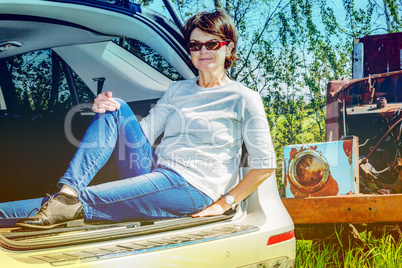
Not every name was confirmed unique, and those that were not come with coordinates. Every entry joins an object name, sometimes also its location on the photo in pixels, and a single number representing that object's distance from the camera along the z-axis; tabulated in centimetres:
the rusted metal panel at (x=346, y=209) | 286
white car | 156
